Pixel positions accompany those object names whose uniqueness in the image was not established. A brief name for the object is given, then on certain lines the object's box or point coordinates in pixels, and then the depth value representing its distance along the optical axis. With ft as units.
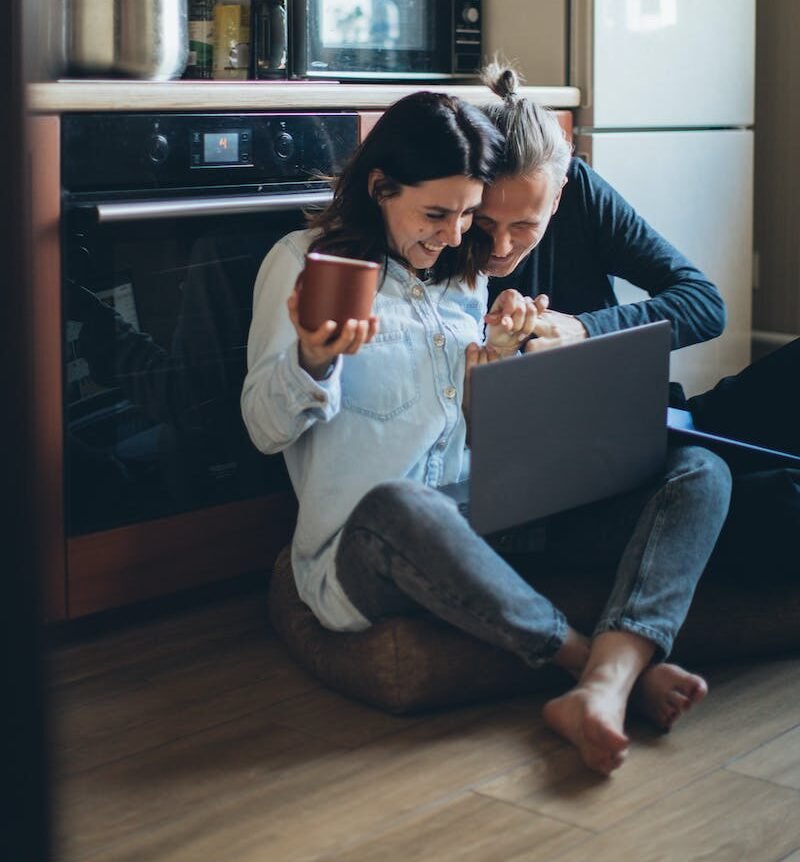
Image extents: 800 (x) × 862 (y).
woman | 5.23
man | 5.88
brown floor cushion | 5.42
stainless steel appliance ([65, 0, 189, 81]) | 6.34
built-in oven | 5.85
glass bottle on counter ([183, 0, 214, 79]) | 7.26
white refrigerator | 8.05
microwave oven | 7.48
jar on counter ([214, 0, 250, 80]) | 7.36
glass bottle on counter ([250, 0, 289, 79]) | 7.42
